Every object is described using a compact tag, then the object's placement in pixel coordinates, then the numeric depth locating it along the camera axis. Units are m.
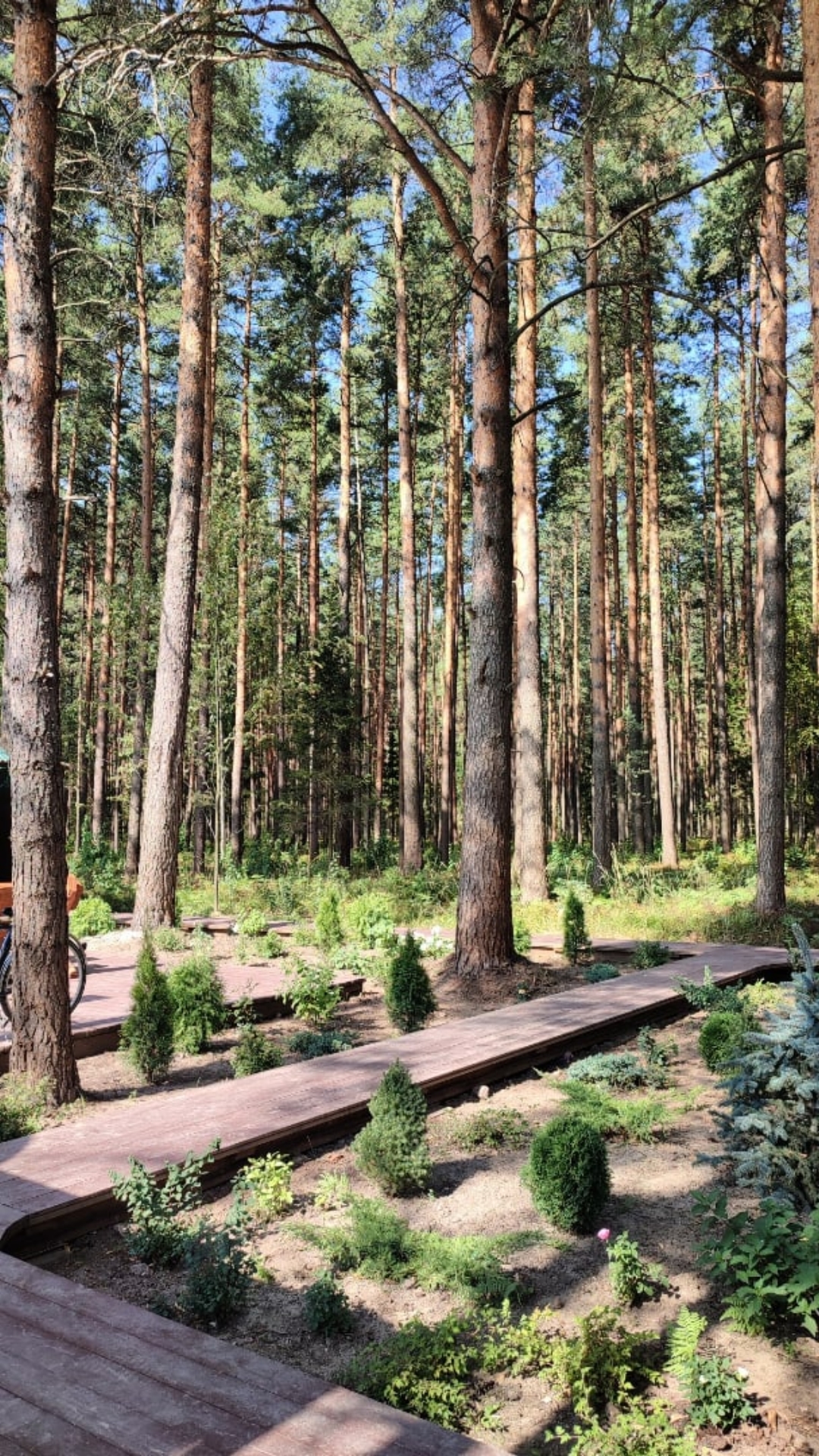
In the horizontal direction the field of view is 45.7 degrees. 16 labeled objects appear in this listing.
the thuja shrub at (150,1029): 5.94
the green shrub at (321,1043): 6.50
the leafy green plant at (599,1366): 2.81
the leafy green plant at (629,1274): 3.36
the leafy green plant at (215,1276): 3.20
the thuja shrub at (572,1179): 3.92
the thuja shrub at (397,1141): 4.32
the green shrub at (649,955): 9.65
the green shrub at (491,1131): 5.11
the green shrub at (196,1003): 6.83
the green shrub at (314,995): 7.56
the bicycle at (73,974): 6.30
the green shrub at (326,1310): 3.15
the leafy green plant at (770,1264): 2.99
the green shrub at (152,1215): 3.62
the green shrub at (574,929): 10.00
